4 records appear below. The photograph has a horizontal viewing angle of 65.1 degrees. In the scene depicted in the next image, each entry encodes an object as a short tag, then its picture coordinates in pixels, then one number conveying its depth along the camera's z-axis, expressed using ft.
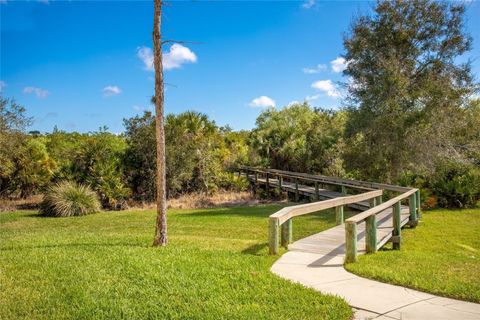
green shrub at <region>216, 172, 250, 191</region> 67.00
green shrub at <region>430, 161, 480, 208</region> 46.85
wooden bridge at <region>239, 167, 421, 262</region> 21.27
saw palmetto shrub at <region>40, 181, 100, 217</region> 45.60
